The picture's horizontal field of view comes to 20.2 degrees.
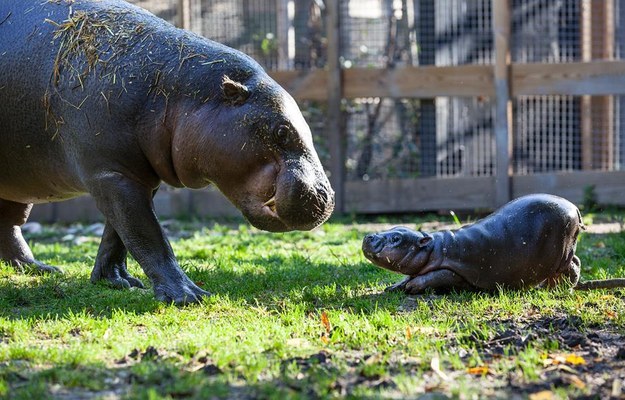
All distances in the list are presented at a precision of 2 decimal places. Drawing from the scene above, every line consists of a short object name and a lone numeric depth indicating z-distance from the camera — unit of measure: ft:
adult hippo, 31.64
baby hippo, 33.36
